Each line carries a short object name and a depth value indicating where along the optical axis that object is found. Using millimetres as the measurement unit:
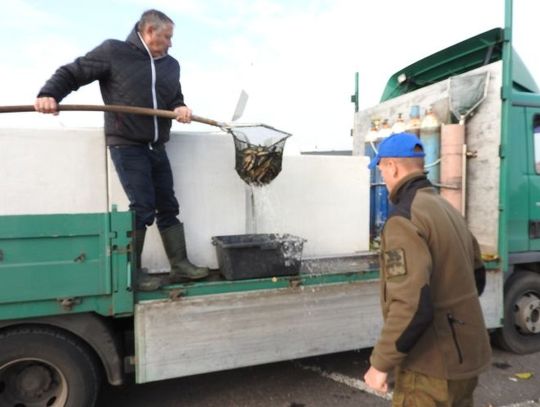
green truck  2637
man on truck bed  3055
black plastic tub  3186
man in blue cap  1708
